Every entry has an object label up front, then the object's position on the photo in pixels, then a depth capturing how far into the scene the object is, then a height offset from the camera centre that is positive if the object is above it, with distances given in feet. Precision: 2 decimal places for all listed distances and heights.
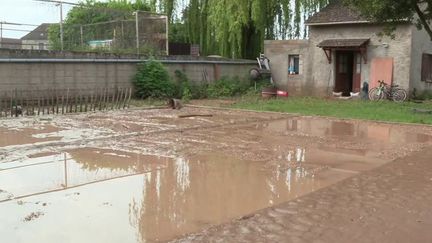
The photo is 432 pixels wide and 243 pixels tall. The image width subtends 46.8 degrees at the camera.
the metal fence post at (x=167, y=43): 80.89 +3.81
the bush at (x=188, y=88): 74.49 -3.28
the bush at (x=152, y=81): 70.69 -2.07
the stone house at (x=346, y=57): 72.43 +1.83
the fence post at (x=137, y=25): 76.07 +6.27
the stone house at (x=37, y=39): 70.11 +3.96
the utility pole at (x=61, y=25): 67.51 +5.61
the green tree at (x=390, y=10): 54.13 +6.55
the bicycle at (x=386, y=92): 71.61 -3.33
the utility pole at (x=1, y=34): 64.46 +4.00
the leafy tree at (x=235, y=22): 84.84 +8.16
